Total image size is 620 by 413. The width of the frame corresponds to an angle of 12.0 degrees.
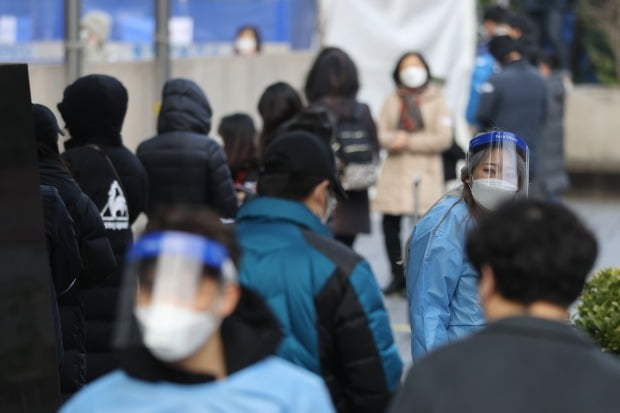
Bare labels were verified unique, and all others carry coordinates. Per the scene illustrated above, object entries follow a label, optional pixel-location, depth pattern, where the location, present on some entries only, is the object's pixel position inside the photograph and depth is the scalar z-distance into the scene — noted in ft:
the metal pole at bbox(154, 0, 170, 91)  69.35
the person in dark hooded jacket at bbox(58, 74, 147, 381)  42.35
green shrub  34.40
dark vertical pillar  30.49
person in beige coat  65.54
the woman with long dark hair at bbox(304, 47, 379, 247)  59.97
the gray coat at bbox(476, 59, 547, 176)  72.61
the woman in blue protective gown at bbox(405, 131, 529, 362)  33.02
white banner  92.61
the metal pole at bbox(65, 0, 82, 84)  60.92
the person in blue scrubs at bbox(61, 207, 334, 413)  18.45
